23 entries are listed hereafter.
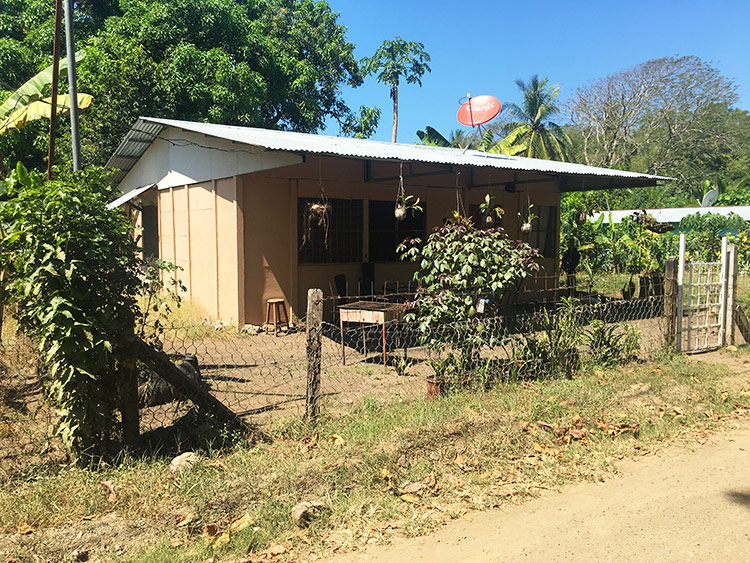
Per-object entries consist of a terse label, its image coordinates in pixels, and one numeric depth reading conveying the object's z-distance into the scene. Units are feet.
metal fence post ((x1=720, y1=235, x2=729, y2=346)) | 26.71
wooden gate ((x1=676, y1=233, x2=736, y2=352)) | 25.41
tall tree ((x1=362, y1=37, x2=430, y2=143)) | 90.89
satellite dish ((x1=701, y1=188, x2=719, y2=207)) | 80.48
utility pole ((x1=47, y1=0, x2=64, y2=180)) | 18.69
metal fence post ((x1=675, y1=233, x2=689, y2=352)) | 25.08
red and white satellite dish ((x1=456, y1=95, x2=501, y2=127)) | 40.60
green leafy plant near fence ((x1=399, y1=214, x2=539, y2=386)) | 18.45
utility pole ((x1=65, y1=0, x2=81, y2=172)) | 24.16
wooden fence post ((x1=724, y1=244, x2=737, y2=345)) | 26.76
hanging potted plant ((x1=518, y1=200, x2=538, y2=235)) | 46.63
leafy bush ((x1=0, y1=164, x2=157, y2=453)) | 11.99
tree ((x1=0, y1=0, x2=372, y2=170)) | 58.18
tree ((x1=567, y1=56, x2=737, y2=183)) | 115.44
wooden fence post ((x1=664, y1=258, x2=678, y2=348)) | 24.41
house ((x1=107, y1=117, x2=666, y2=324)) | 32.24
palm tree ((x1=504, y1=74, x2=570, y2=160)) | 105.29
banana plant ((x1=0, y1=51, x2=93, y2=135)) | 25.88
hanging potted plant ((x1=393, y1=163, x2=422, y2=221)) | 38.19
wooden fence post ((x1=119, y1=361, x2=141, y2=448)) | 13.30
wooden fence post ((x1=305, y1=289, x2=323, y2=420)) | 15.42
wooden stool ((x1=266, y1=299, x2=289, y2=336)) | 32.58
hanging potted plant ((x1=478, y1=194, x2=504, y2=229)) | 42.08
